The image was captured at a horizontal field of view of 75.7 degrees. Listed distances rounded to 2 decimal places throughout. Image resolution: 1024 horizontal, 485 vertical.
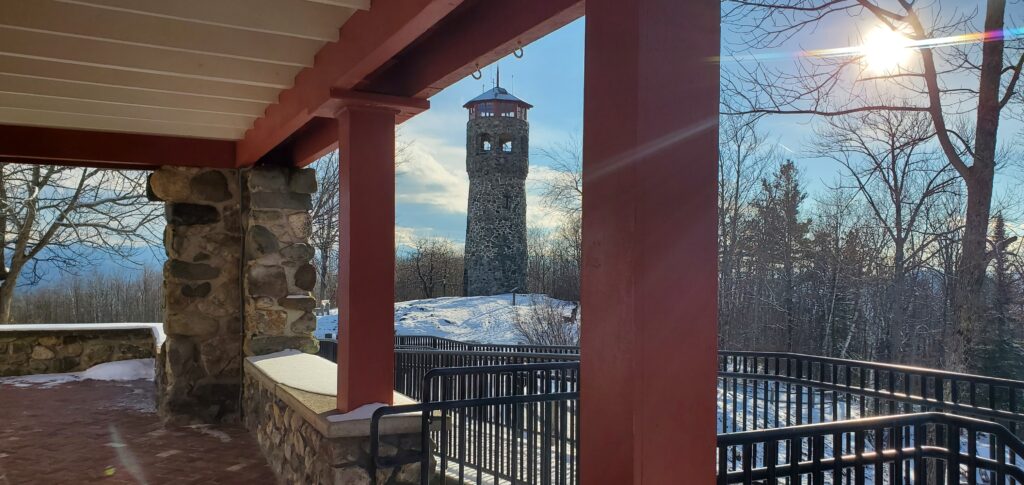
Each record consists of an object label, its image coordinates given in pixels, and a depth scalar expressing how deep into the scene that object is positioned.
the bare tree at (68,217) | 12.65
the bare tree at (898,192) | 10.50
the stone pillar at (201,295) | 5.40
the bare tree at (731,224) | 15.54
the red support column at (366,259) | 3.24
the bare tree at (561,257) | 16.14
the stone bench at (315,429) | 3.04
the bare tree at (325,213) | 18.25
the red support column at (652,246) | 1.32
